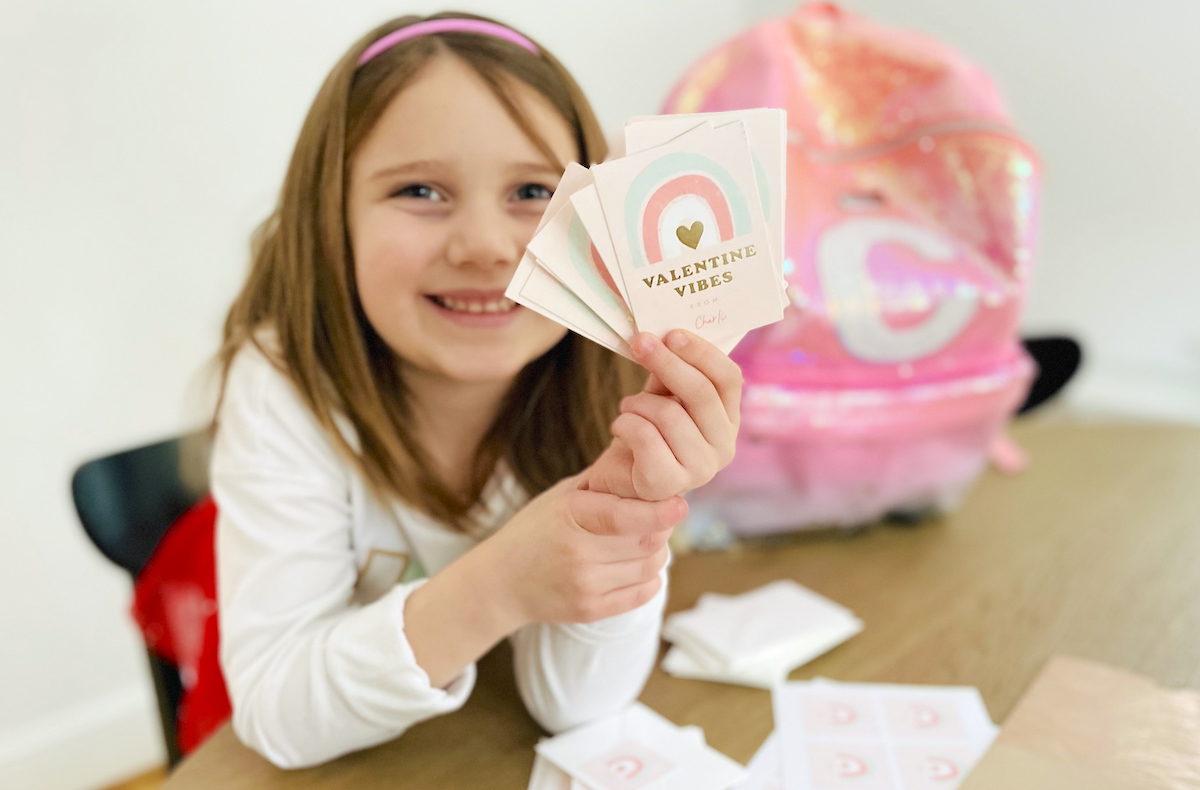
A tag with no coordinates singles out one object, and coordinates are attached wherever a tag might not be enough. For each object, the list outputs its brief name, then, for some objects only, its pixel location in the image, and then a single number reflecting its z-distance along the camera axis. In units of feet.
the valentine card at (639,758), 1.97
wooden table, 2.12
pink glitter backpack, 3.01
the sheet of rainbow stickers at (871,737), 2.04
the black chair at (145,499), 2.81
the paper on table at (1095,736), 2.02
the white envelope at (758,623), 2.52
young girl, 1.86
